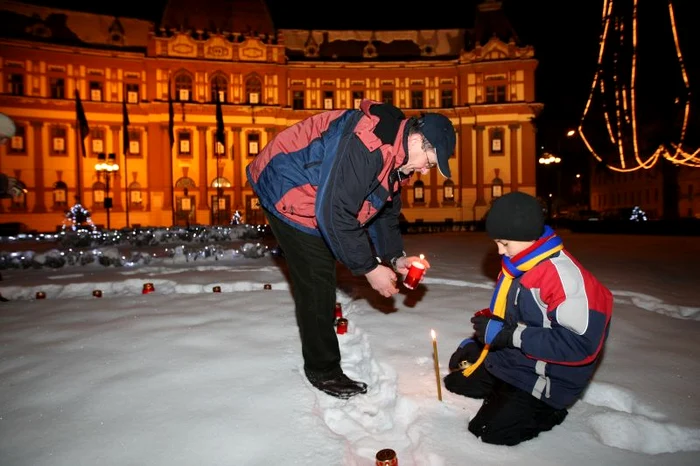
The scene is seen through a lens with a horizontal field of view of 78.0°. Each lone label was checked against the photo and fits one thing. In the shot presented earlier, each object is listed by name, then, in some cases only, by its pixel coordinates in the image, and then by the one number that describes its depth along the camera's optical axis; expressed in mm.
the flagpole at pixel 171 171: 32719
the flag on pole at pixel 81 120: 27969
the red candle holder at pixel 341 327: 4773
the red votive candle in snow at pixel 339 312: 5335
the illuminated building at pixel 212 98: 38281
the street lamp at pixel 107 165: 26897
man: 2791
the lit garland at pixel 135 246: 10500
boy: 2424
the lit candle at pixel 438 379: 3018
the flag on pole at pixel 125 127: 31375
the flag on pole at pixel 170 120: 32562
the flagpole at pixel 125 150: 31422
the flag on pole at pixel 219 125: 33562
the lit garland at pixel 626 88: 18953
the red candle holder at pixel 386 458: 2109
